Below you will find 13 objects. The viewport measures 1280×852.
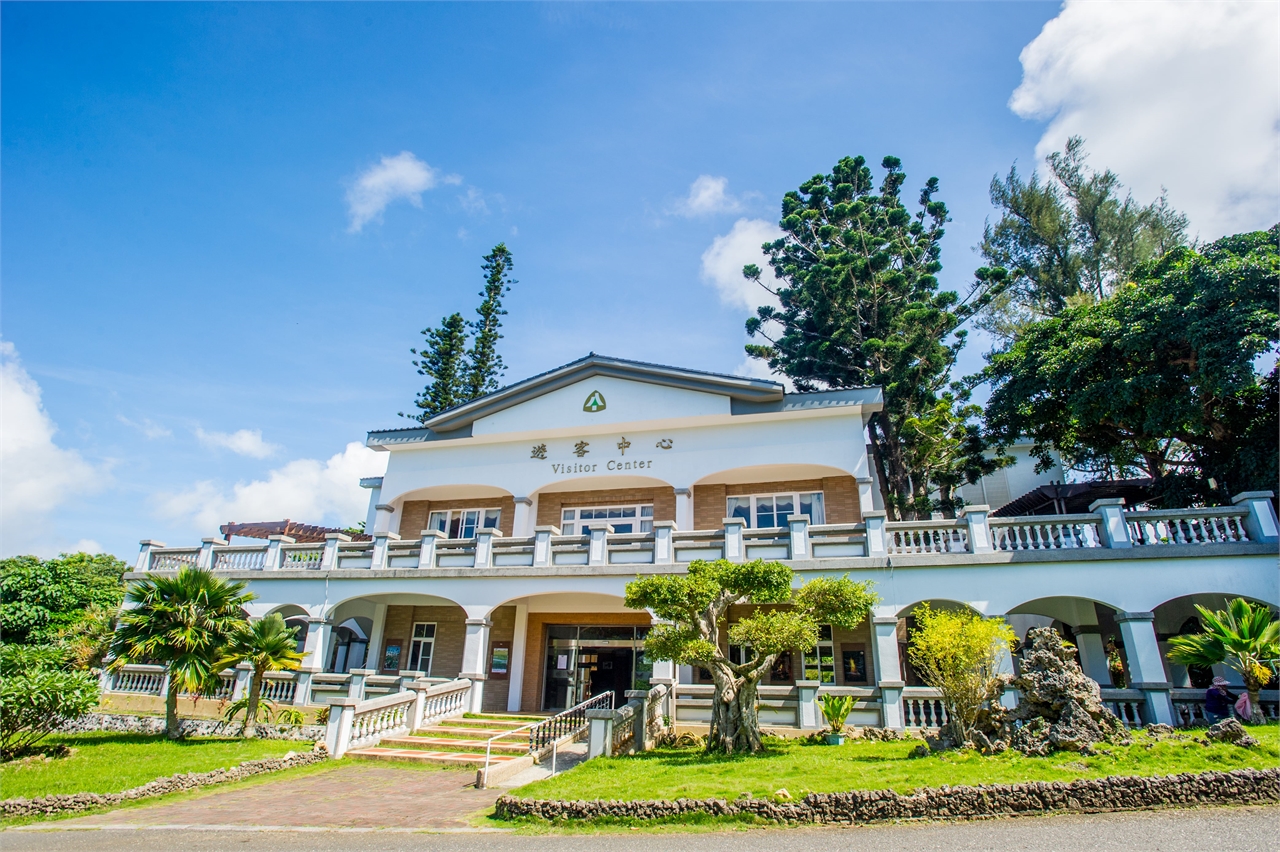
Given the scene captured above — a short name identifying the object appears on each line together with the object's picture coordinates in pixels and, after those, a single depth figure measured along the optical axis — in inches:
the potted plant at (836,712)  444.5
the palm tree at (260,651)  511.8
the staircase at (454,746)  439.2
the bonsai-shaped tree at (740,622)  393.7
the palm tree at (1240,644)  391.9
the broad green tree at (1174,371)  506.6
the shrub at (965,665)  367.9
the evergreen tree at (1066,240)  862.5
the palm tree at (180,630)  494.3
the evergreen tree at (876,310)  748.6
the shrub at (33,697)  400.8
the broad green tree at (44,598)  769.6
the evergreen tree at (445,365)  1079.0
